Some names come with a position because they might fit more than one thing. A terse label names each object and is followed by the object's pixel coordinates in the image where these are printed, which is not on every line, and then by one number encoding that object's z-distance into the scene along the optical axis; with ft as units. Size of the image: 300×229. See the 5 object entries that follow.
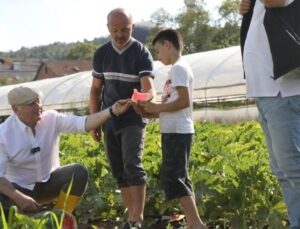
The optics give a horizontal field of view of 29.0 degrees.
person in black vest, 9.06
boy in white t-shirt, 12.53
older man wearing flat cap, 12.76
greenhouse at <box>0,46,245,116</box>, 57.57
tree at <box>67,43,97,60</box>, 295.89
